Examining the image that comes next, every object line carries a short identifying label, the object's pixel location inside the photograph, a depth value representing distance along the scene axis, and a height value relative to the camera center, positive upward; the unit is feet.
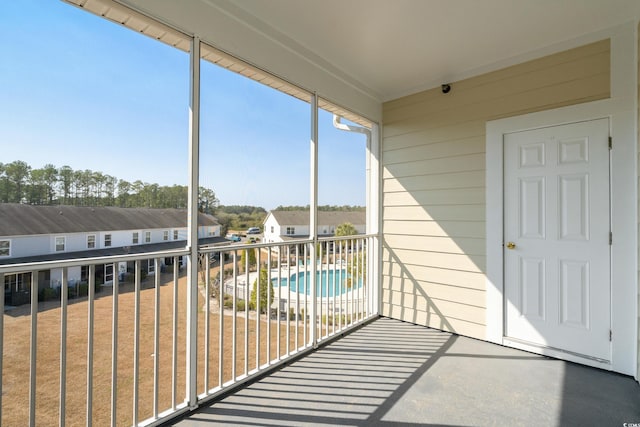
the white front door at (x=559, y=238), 8.36 -0.53
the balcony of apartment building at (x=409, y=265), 5.97 -1.26
